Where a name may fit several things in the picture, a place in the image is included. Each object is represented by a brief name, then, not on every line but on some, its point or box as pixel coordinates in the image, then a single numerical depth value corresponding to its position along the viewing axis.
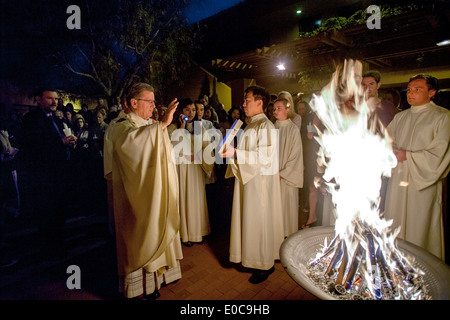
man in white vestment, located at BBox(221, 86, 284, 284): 3.26
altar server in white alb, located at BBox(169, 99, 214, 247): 4.55
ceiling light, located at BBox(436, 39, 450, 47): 6.04
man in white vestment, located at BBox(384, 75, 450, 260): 3.06
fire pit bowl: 1.70
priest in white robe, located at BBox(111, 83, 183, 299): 2.70
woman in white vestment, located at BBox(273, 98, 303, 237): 4.33
